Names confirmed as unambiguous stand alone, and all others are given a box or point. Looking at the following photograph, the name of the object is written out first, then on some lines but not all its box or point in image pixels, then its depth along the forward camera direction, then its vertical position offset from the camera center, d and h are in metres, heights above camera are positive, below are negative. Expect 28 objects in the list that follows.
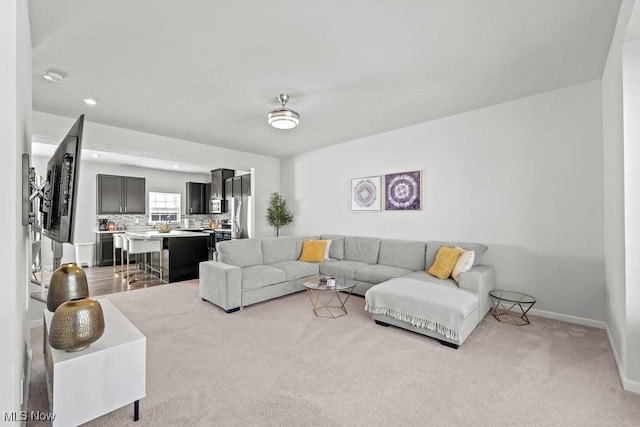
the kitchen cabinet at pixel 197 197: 8.58 +0.57
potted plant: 6.22 +0.05
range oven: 6.94 -0.46
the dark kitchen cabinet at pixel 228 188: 7.48 +0.73
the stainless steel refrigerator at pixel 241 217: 6.23 -0.02
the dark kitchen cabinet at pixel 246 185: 6.58 +0.73
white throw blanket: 2.61 -0.85
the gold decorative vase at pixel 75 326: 1.52 -0.58
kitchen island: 5.25 -0.69
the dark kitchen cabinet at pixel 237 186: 7.04 +0.74
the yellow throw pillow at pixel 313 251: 4.82 -0.58
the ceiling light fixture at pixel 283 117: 3.22 +1.10
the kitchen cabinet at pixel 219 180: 7.76 +0.97
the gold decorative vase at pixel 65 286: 2.15 -0.52
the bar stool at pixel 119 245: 5.55 -0.55
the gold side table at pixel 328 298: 3.36 -1.16
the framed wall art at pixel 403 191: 4.40 +0.38
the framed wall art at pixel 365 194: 4.91 +0.38
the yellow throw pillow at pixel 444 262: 3.49 -0.58
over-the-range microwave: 7.85 +0.31
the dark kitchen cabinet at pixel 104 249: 6.91 -0.77
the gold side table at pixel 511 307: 3.14 -1.09
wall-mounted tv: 1.63 +0.18
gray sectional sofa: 2.77 -0.76
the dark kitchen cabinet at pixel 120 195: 7.13 +0.56
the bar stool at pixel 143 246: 5.12 -0.53
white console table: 1.49 -0.87
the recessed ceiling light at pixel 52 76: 2.70 +1.33
